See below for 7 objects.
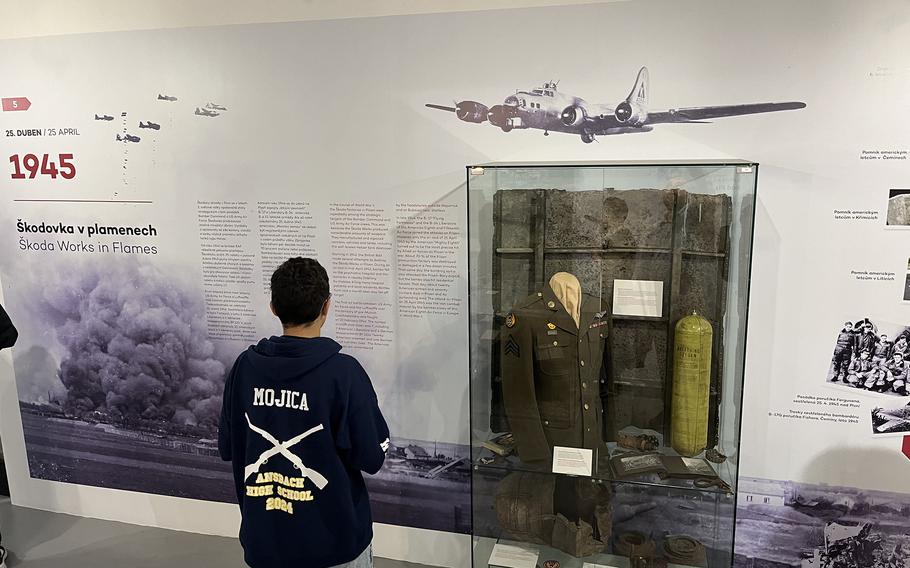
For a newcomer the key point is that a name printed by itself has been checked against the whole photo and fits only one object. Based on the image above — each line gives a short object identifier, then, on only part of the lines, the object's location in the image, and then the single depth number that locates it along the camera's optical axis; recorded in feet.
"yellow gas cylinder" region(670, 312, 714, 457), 8.09
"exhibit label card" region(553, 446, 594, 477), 8.54
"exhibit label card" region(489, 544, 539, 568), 8.90
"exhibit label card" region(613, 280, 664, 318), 8.16
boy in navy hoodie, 6.68
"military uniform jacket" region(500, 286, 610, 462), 8.32
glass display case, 8.09
